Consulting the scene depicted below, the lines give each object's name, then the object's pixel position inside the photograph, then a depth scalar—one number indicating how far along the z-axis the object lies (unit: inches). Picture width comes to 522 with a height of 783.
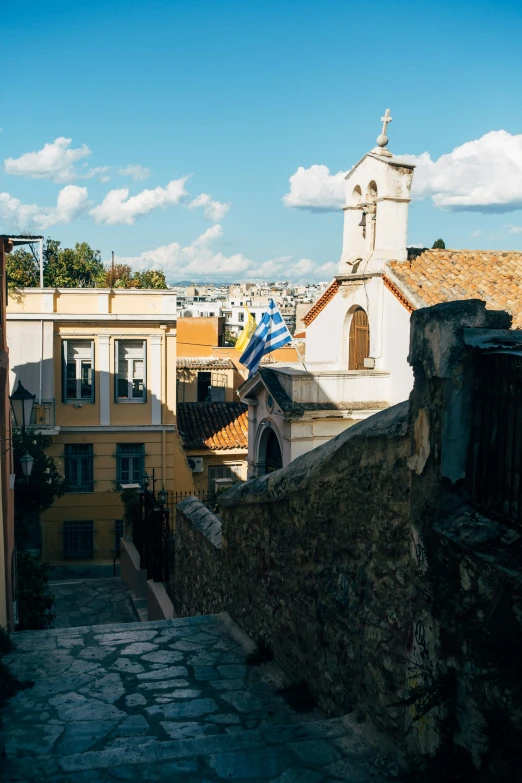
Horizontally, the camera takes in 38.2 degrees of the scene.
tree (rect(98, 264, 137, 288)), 1424.7
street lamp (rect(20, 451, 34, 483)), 438.9
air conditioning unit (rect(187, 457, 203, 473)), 874.1
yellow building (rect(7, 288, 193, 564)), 819.4
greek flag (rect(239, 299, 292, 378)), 713.6
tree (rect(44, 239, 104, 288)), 1689.2
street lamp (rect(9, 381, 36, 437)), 443.5
